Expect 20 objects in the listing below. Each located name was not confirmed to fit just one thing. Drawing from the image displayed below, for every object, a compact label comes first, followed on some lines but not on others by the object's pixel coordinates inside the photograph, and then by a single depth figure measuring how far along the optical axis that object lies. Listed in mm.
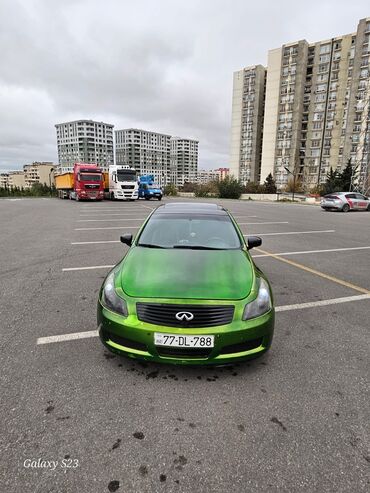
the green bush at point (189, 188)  91250
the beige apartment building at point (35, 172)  118894
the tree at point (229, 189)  53906
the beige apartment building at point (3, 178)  167975
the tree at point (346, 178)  52062
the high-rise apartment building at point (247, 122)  93062
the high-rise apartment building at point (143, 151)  107375
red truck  28031
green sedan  2479
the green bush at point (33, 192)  48444
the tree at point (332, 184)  52469
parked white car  22516
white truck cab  29750
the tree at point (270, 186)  67938
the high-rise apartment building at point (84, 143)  100500
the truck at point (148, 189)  35875
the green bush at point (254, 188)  70550
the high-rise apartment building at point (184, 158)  139000
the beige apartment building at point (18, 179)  150500
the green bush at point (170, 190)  66625
